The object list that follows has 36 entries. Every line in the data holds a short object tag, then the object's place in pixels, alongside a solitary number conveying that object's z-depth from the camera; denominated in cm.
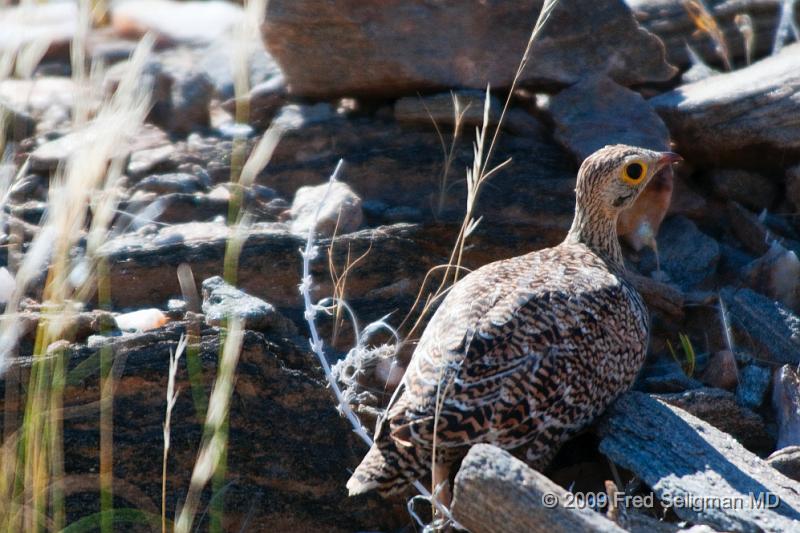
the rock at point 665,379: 1003
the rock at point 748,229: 1181
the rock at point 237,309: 905
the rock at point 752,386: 981
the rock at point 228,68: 1412
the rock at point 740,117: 1194
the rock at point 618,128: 1184
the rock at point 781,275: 1127
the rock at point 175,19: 1691
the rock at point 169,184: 1180
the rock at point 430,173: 1179
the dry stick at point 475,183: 709
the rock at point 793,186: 1198
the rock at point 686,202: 1222
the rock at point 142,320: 949
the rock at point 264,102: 1330
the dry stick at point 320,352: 813
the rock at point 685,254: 1161
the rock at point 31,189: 1170
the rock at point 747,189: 1234
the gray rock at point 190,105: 1355
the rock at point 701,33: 1427
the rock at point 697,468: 741
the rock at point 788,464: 861
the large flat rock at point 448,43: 1260
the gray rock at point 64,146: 1199
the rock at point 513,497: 654
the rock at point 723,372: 1012
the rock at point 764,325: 1059
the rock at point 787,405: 936
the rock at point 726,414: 935
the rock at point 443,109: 1220
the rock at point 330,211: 1101
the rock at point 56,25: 1464
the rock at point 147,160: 1228
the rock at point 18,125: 1289
